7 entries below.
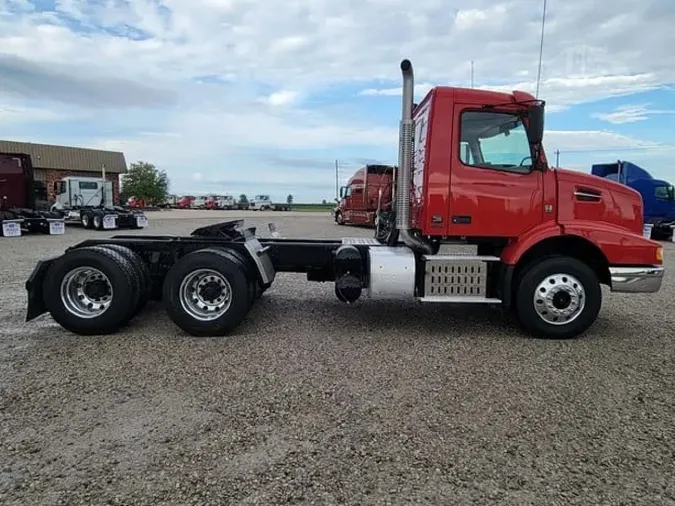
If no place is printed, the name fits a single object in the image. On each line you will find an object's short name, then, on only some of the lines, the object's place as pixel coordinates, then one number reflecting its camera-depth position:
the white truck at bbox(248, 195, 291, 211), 63.45
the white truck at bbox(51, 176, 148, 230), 23.22
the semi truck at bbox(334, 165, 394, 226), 23.84
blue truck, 20.53
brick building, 50.28
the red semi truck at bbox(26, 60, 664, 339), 5.52
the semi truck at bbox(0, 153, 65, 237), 20.05
